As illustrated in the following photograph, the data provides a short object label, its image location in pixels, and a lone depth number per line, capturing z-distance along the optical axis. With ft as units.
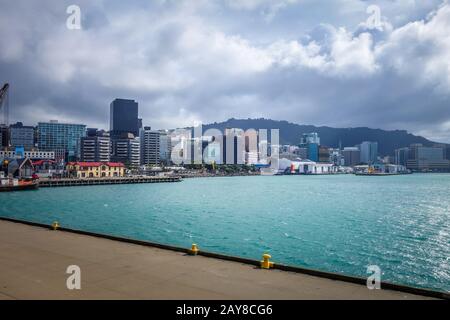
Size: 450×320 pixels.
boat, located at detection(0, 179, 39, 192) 279.59
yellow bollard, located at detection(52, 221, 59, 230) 62.29
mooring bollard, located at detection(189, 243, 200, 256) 43.02
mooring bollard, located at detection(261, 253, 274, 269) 37.40
